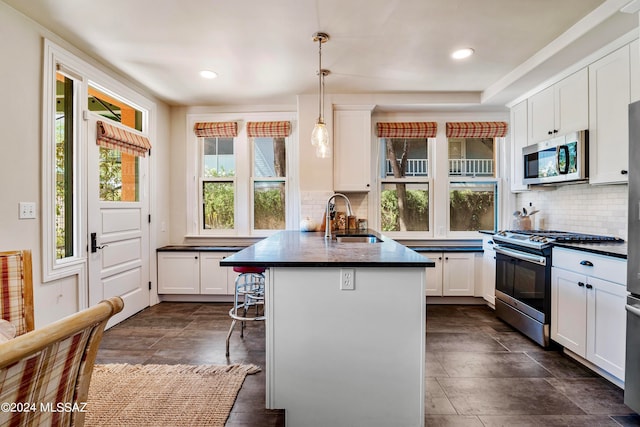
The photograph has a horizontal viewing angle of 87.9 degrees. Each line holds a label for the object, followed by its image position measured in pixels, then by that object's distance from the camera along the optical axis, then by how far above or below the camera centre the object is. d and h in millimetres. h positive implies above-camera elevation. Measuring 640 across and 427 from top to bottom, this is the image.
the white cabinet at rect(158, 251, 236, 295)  4172 -807
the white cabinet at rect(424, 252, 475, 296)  4051 -739
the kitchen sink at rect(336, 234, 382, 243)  3199 -269
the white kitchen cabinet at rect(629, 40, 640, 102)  2318 +1029
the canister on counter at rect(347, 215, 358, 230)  3969 -155
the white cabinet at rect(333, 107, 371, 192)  4109 +799
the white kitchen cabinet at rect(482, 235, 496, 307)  3732 -691
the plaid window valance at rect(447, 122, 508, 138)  4281 +1055
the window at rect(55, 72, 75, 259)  2803 +386
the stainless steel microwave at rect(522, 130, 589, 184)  2789 +479
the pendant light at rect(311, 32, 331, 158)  2629 +602
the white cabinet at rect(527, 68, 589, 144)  2850 +978
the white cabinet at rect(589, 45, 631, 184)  2447 +736
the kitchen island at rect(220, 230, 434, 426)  1717 -679
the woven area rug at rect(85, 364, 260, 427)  1873 -1173
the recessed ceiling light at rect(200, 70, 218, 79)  3348 +1393
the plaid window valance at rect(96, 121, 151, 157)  3167 +720
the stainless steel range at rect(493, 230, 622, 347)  2762 -605
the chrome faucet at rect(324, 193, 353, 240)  3020 -202
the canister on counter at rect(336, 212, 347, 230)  4086 -133
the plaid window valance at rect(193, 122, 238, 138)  4434 +1075
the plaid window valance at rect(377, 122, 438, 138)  4344 +1066
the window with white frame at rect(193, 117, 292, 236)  4496 +395
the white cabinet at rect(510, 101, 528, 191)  3746 +808
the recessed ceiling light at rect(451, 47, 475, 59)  2906 +1409
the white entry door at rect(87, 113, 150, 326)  3113 -168
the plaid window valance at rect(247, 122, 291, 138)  4387 +1075
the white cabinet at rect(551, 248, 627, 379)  2107 -677
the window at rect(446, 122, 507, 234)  4430 +356
